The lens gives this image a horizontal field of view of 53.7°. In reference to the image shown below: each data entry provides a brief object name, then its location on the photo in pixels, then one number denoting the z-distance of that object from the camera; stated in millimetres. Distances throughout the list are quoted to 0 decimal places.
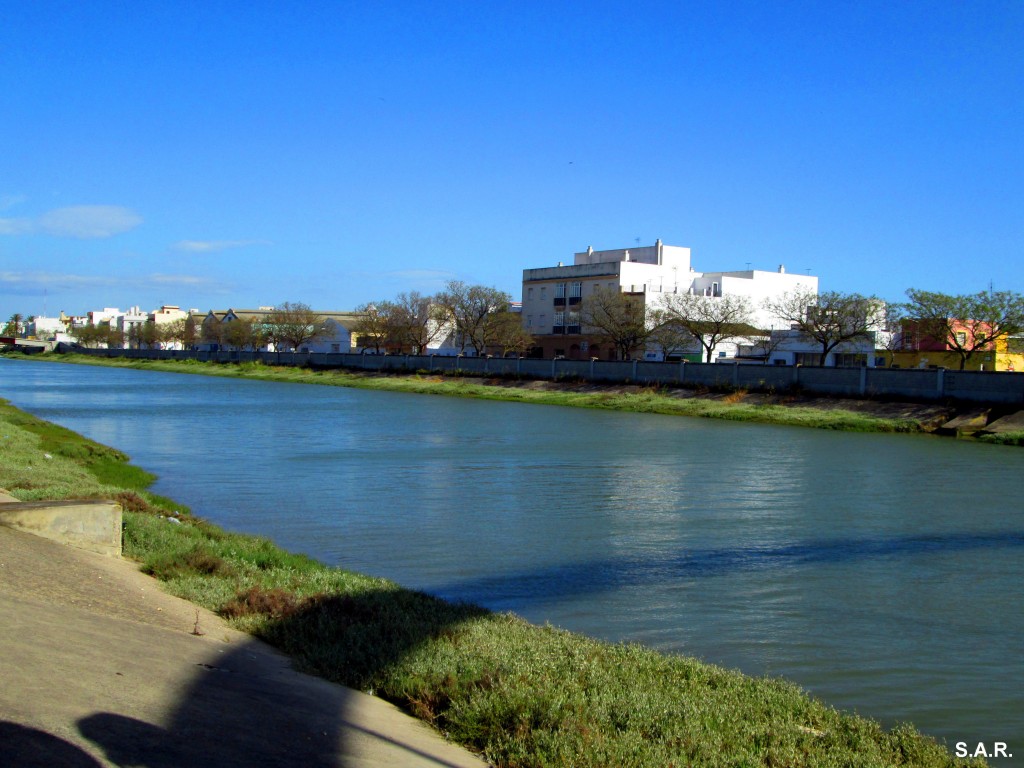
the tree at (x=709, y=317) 79000
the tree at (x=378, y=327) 109125
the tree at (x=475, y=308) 100731
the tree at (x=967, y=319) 61406
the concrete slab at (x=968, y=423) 45656
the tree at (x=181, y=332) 161100
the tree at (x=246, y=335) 135375
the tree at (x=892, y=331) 68100
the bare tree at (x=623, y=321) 83500
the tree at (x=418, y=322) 105562
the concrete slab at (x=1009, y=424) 44125
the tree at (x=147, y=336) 165375
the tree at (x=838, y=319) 70188
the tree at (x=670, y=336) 80688
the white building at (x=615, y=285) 98375
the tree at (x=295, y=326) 126062
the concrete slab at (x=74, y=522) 12070
